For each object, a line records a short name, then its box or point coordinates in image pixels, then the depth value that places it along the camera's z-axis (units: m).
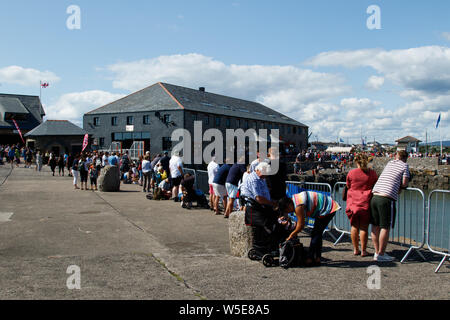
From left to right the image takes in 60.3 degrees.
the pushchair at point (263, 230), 6.52
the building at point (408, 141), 101.26
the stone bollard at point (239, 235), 6.68
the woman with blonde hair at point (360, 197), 6.86
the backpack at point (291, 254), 6.08
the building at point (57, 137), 44.50
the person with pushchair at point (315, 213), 6.25
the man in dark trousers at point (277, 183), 7.31
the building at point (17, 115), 59.78
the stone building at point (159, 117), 54.84
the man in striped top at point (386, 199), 6.61
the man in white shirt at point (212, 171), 12.11
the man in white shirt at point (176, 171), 13.82
